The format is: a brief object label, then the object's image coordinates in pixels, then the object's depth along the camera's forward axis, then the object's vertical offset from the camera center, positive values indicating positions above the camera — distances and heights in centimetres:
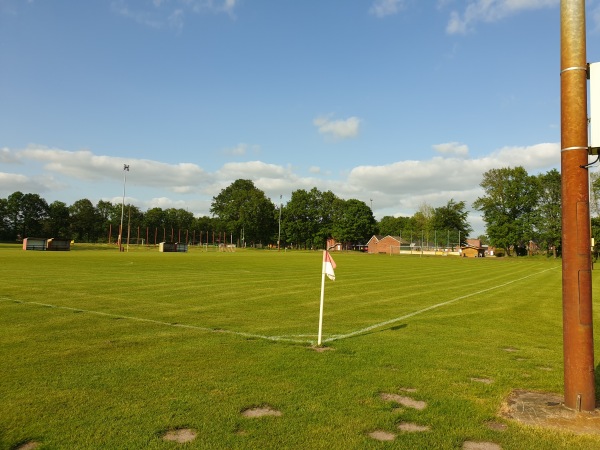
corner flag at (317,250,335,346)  815 -36
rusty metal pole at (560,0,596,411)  470 +37
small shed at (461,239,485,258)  10194 +15
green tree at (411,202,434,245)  13042 +1022
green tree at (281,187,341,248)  13362 +961
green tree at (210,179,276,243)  12694 +1028
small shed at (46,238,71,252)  6788 -97
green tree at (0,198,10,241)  11864 +485
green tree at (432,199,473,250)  12544 +992
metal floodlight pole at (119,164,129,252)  8006 +1384
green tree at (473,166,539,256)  8788 +1008
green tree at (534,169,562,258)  8206 +861
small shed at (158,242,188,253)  8112 -103
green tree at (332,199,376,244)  13100 +750
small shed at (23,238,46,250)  6456 -89
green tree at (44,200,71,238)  12794 +543
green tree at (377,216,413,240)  17838 +1056
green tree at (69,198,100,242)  13838 +616
